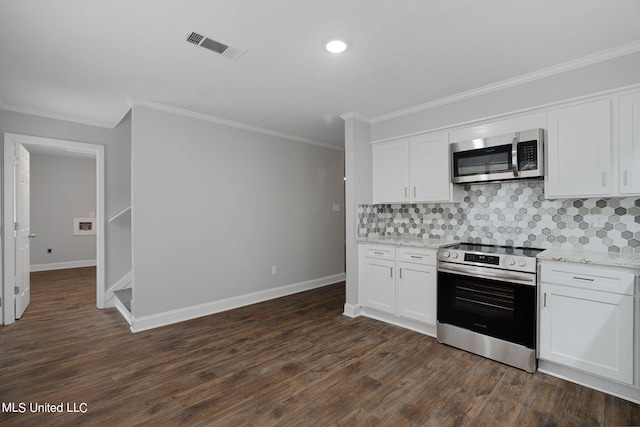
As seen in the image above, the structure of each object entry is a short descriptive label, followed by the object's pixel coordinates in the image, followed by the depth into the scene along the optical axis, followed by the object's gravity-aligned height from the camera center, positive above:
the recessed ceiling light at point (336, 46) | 2.30 +1.24
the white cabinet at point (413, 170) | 3.42 +0.49
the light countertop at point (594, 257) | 2.16 -0.34
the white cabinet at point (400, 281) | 3.25 -0.77
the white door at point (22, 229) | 3.77 -0.21
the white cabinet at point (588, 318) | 2.15 -0.77
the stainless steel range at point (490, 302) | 2.54 -0.79
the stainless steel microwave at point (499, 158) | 2.78 +0.52
